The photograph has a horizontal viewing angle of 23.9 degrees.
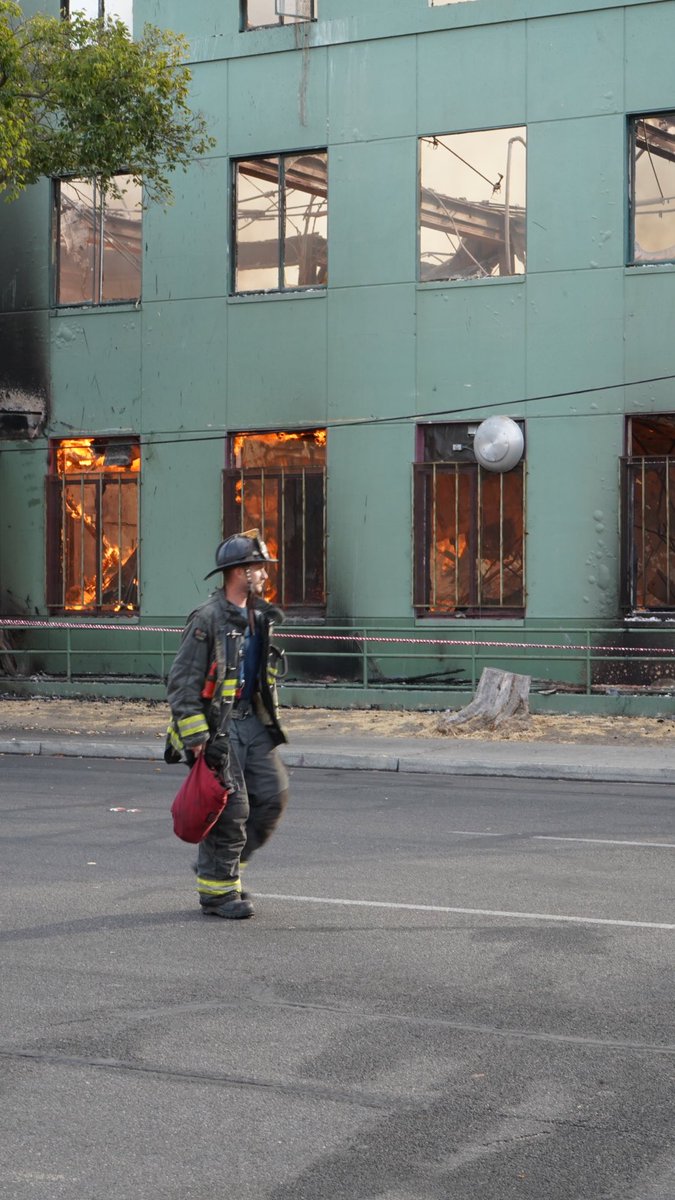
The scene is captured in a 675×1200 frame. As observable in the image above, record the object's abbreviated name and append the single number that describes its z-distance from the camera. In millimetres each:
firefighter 7891
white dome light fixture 20859
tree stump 18781
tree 18000
